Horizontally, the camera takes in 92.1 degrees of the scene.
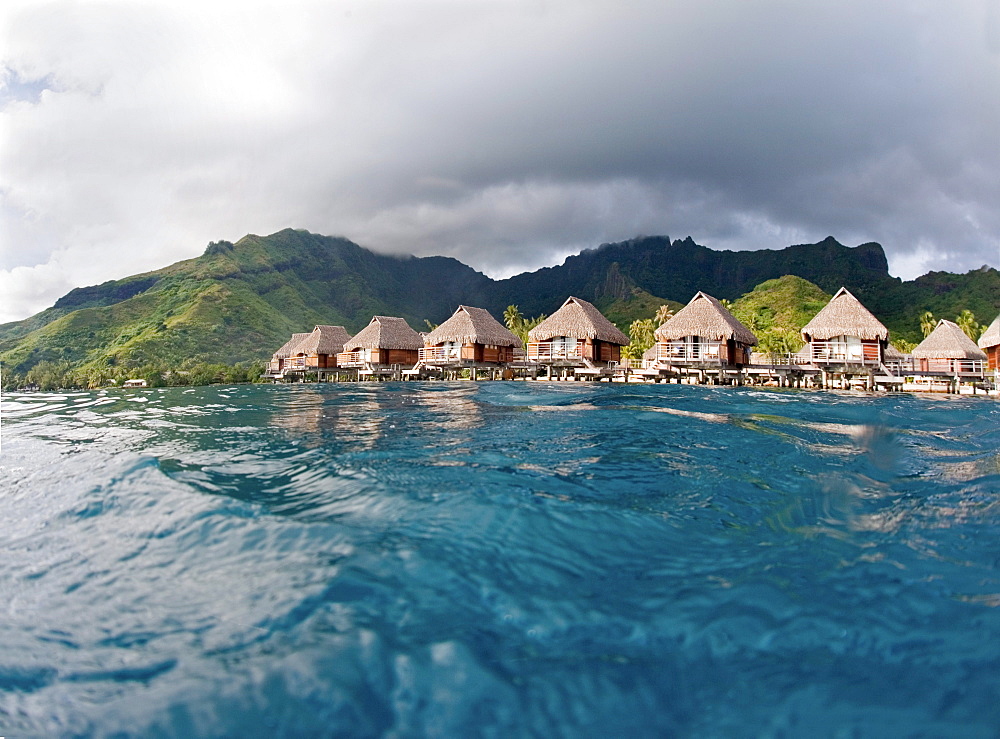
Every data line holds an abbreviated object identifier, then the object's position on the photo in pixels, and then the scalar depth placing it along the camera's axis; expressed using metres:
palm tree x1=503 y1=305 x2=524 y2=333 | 52.97
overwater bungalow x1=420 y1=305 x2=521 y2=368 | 30.64
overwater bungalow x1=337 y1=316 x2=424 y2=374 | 35.84
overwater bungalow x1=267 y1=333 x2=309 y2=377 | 45.28
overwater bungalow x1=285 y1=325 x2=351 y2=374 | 40.03
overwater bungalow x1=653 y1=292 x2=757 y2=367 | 26.05
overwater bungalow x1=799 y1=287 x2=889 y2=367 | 25.12
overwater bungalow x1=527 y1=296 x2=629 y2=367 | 28.66
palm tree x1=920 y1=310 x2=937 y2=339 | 43.97
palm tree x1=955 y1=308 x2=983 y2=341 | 42.72
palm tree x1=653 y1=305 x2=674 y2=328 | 52.51
